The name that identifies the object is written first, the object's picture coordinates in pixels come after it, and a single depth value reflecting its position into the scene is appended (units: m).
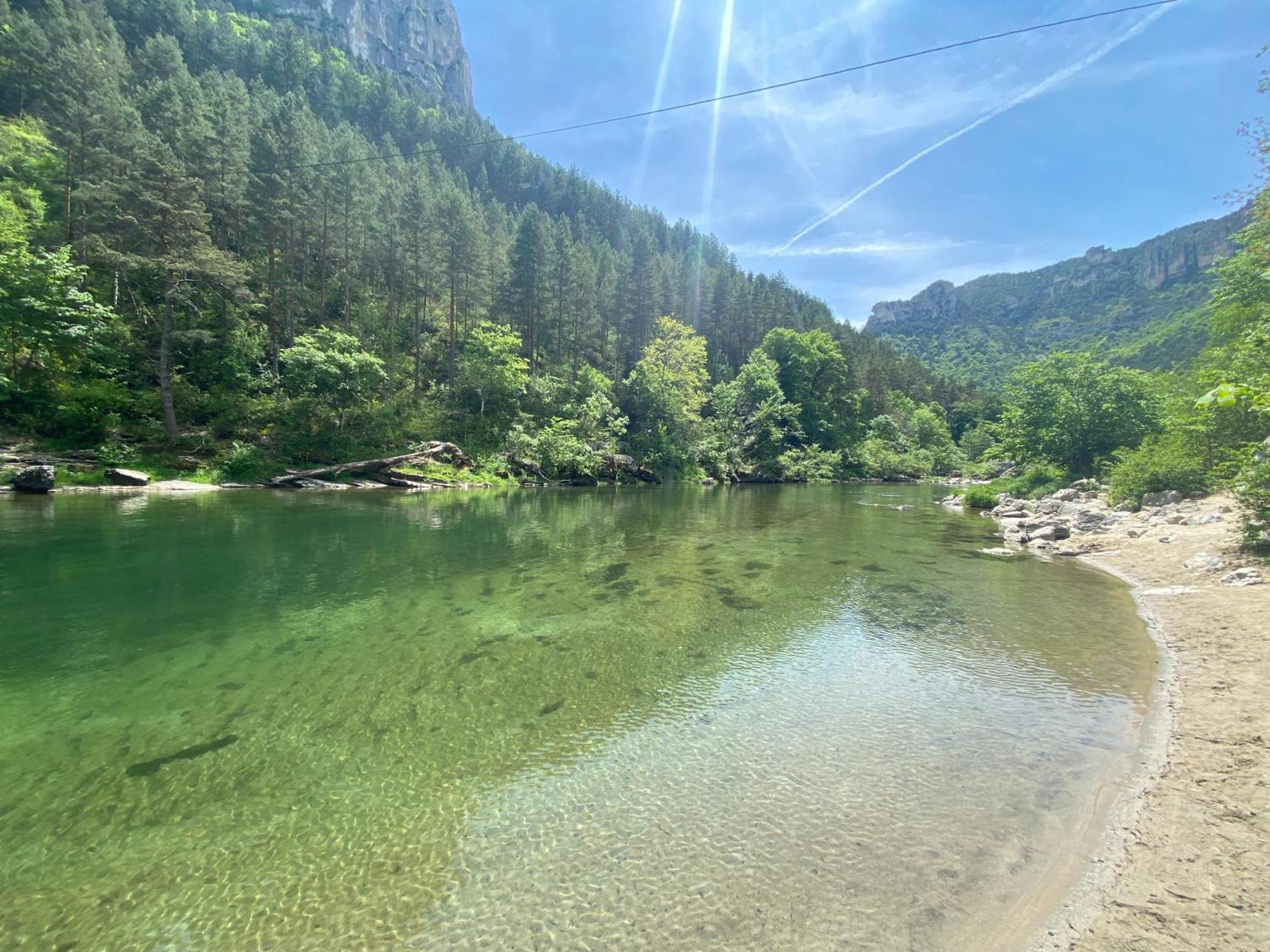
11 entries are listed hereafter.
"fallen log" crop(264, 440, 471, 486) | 31.41
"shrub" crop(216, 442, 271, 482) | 30.50
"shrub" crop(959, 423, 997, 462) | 85.56
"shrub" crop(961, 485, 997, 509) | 30.89
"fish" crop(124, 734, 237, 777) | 5.00
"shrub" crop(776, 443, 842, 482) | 64.06
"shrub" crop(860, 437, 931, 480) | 72.06
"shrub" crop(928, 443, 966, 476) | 79.06
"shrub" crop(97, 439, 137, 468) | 26.62
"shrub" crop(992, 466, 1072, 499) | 30.53
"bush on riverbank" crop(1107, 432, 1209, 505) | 19.27
